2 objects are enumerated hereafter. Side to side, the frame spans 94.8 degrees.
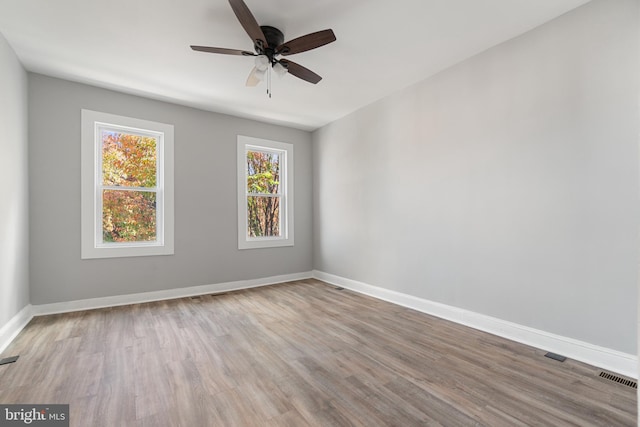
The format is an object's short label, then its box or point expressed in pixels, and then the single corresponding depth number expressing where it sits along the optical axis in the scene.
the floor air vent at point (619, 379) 2.01
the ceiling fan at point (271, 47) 2.18
